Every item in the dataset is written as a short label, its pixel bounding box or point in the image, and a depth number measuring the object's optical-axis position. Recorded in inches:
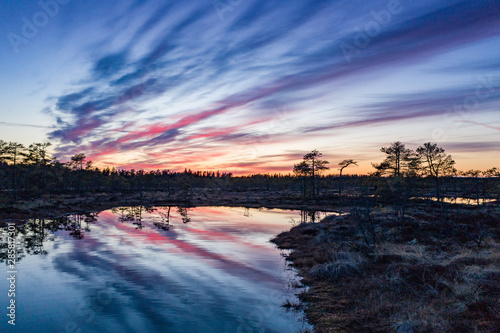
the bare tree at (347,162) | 2798.0
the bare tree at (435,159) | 1985.7
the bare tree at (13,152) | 2208.4
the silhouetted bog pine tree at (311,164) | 2950.3
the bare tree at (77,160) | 3740.2
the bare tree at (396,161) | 2176.4
